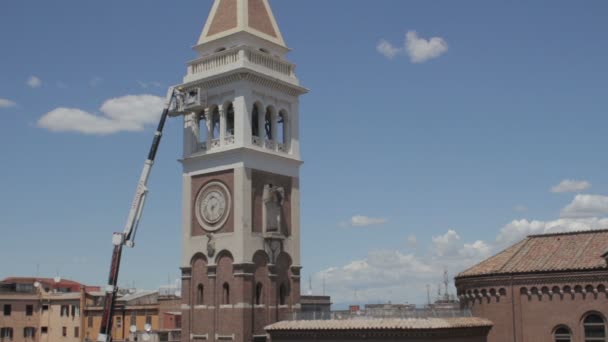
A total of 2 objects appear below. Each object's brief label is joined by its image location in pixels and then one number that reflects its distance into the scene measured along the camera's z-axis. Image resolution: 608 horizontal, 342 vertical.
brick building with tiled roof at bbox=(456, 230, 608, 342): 47.75
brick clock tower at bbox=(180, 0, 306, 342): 53.31
